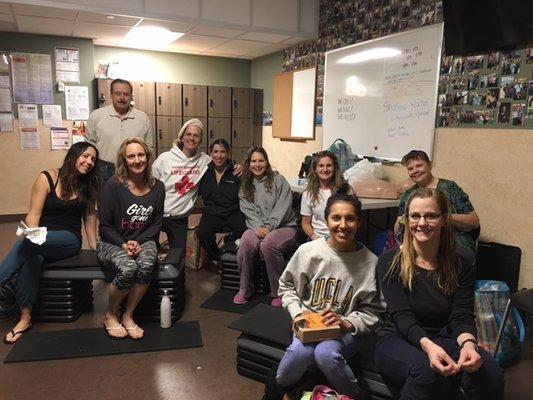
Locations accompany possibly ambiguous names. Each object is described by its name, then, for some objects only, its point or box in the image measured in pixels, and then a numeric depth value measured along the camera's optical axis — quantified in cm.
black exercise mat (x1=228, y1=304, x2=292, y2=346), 208
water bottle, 269
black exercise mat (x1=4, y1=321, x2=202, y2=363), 237
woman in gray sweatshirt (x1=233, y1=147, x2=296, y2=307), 309
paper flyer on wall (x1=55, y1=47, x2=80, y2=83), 538
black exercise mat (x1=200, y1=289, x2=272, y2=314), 302
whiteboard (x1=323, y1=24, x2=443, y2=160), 357
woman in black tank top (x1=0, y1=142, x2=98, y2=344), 256
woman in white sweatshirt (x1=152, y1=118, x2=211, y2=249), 346
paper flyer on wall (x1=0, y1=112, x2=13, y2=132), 529
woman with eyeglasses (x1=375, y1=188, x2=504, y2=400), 168
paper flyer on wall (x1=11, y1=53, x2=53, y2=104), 523
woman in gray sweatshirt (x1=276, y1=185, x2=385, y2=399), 185
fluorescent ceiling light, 495
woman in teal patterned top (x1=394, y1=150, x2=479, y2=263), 266
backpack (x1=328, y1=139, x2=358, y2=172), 430
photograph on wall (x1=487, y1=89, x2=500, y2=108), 304
